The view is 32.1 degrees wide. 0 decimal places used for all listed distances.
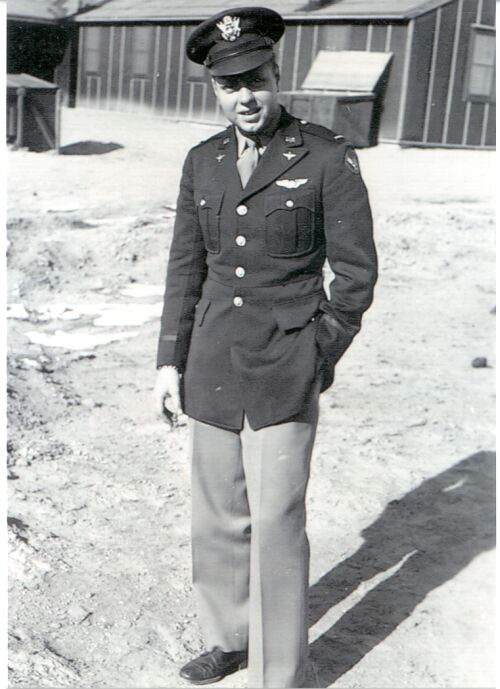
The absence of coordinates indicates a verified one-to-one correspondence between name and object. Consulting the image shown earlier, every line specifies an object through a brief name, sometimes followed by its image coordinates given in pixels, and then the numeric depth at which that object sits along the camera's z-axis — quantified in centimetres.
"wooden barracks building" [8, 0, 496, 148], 999
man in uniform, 213
